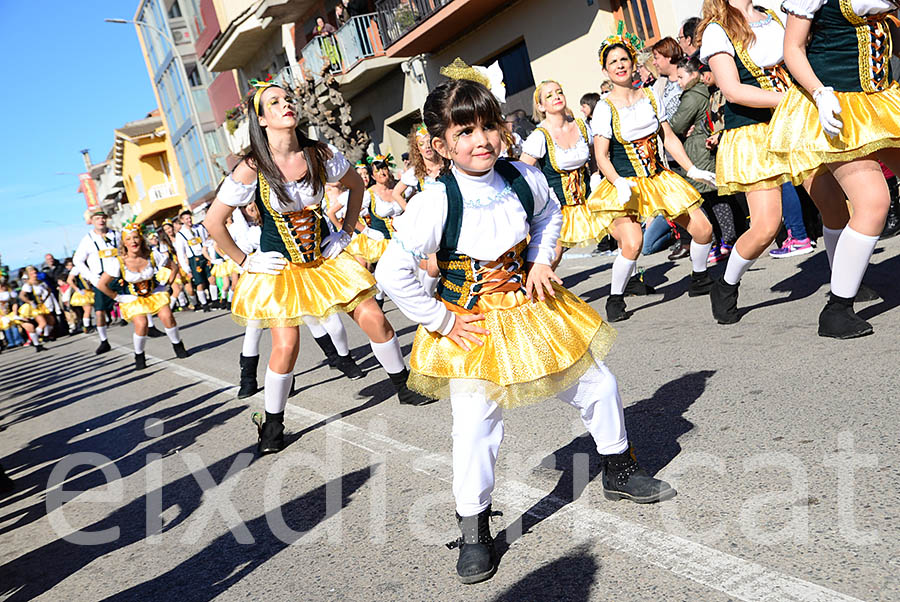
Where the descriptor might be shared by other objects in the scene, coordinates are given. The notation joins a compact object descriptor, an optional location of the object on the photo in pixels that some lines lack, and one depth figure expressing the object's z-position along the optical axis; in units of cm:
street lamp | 4628
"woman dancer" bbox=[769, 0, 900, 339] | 448
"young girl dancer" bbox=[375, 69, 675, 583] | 318
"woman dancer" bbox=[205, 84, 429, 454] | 538
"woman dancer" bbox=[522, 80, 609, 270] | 772
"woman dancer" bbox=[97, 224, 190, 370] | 1161
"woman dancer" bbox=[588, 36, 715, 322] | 690
